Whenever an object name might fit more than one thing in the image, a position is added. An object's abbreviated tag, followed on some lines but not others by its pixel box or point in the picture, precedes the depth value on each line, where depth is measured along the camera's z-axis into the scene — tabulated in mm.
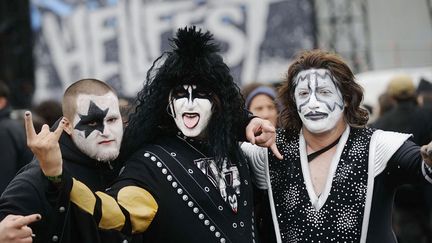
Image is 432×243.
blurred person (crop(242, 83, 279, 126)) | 12008
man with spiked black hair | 7594
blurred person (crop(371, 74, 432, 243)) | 13445
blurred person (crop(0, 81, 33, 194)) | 11992
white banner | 25781
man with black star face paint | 6922
